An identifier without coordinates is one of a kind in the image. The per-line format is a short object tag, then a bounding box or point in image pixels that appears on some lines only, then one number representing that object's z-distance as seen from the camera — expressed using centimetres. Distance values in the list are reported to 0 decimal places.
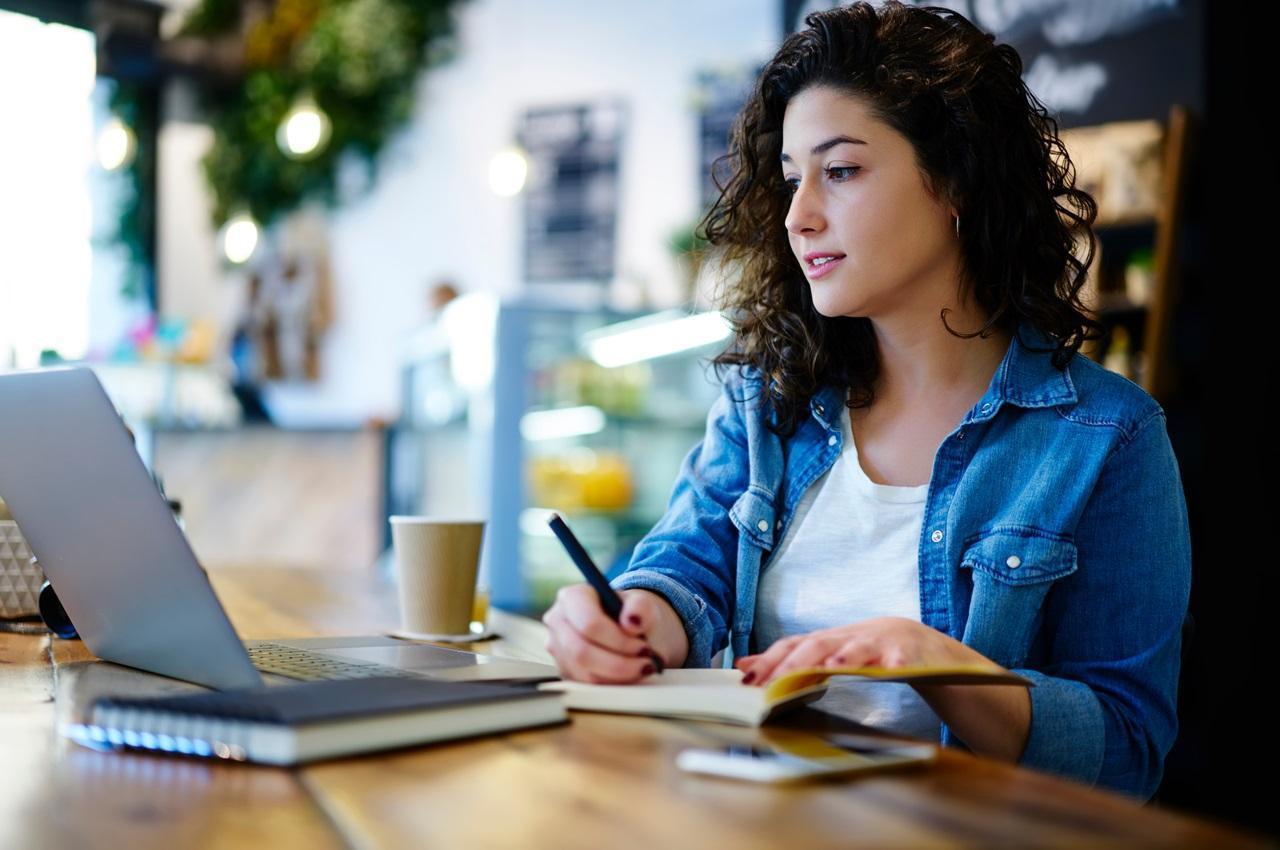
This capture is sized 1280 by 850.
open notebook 81
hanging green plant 755
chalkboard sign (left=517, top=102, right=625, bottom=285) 680
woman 119
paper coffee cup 139
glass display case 380
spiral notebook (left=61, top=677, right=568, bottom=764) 74
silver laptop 90
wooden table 59
